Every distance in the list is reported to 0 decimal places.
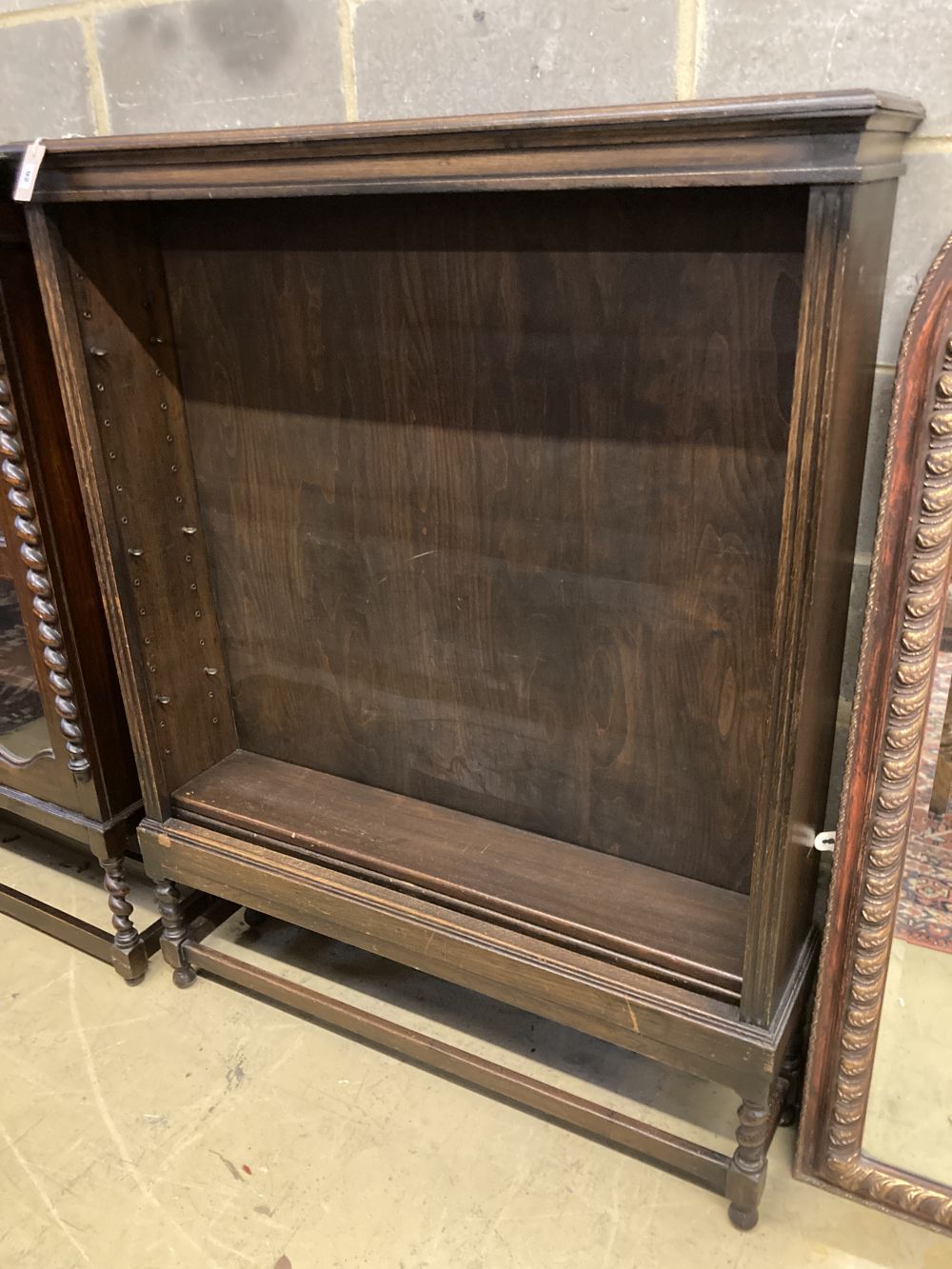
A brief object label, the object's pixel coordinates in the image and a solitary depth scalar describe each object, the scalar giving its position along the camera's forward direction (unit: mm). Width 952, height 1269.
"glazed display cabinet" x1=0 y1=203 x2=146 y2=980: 1464
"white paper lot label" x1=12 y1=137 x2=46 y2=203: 1217
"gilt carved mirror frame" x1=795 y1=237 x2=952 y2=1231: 1026
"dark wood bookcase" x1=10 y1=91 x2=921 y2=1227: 1041
